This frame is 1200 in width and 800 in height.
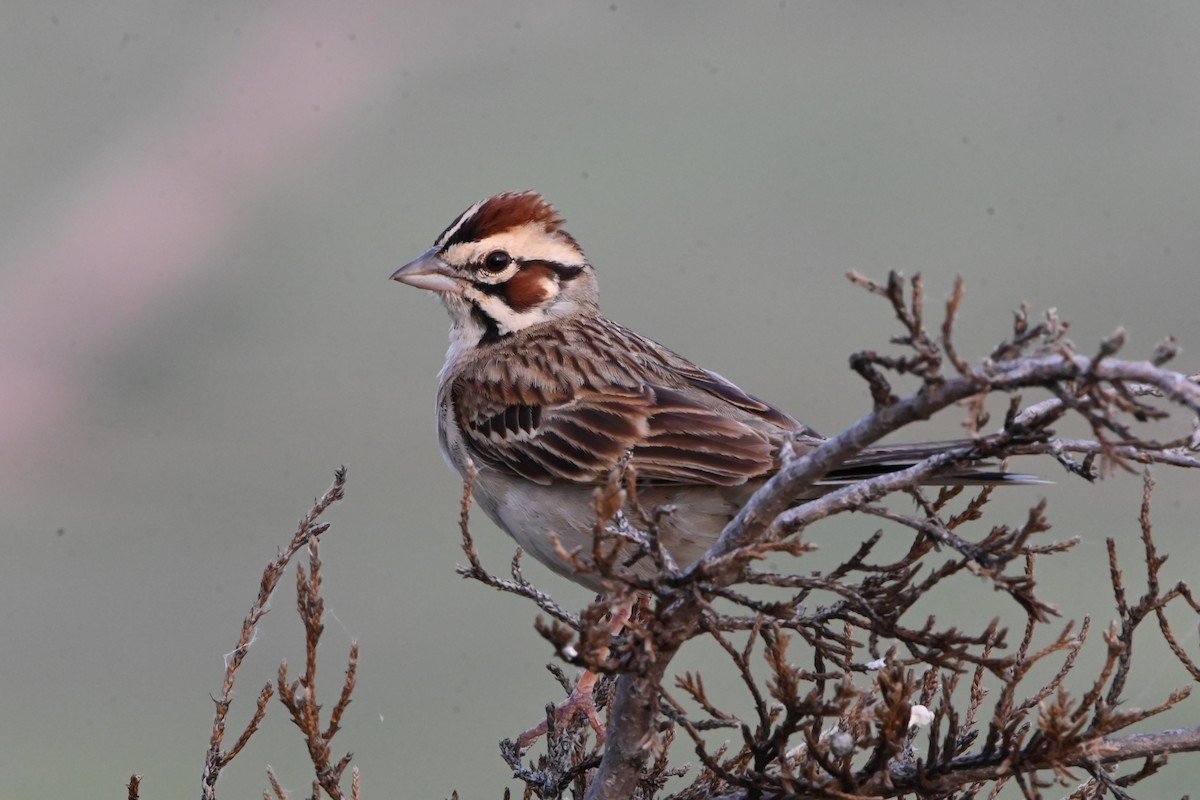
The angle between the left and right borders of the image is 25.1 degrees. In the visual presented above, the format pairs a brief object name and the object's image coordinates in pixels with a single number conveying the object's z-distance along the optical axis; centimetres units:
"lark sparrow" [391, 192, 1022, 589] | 962
